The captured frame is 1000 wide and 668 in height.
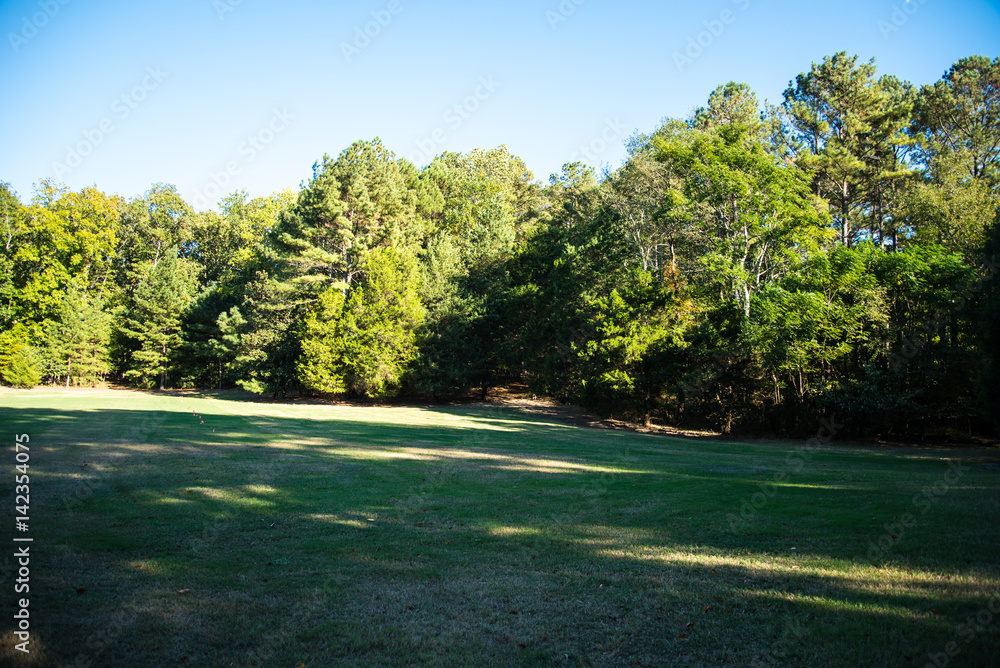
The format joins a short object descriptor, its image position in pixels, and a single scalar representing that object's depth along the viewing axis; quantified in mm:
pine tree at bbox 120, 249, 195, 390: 52406
